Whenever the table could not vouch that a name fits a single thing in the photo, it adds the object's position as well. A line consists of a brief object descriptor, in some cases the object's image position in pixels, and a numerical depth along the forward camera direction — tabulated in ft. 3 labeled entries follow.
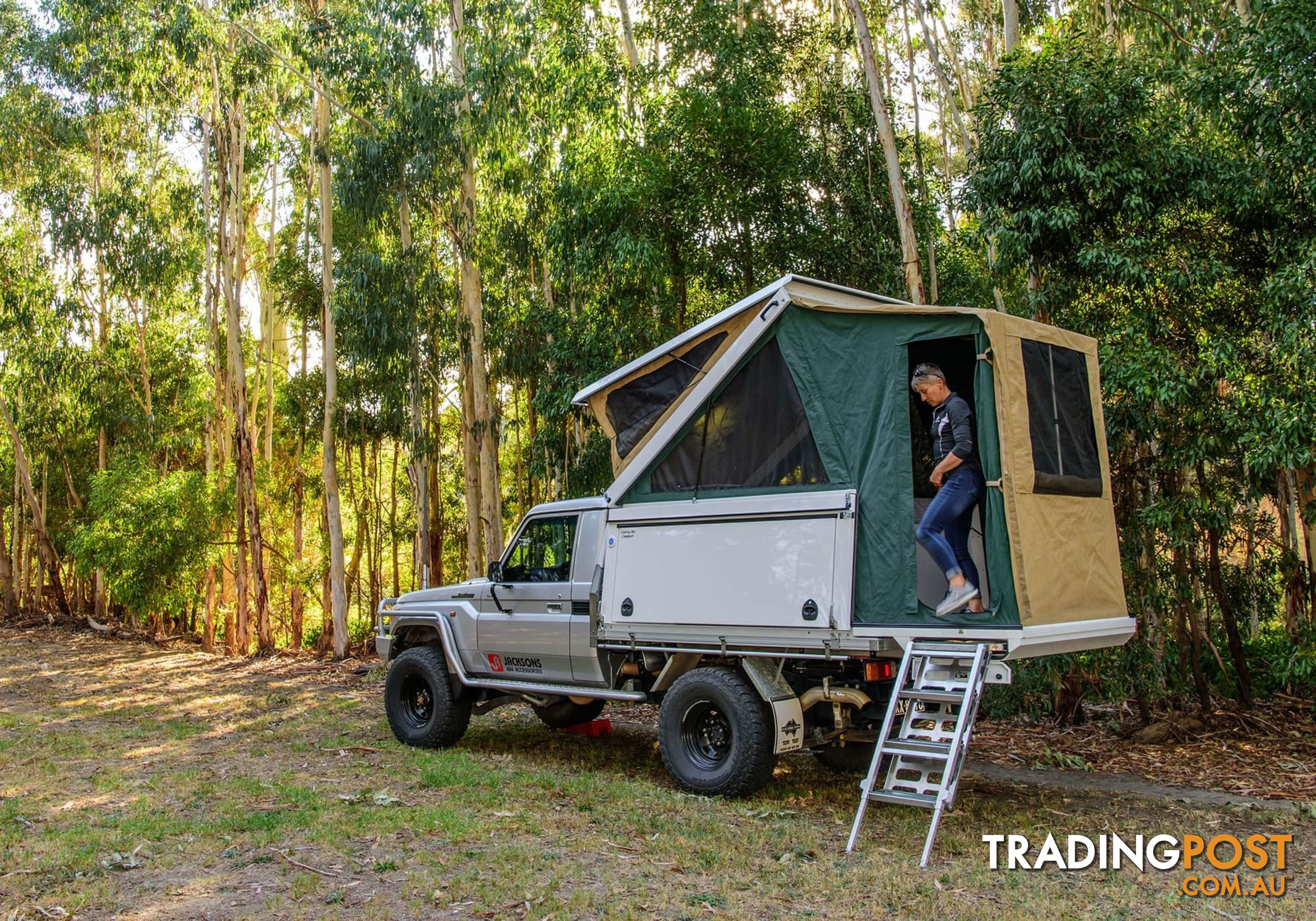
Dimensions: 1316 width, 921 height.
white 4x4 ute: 20.10
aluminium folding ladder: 18.29
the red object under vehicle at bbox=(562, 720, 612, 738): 30.73
